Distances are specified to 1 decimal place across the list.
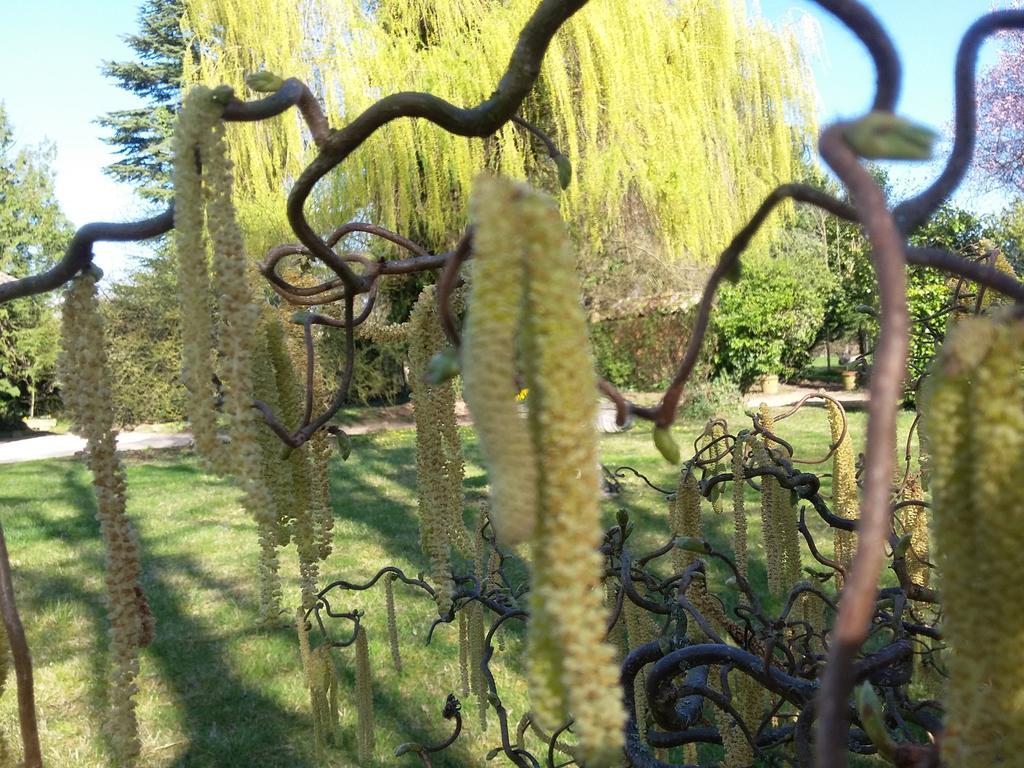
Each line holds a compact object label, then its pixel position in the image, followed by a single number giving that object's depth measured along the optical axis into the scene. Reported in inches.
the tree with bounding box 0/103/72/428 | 423.5
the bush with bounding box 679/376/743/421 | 368.5
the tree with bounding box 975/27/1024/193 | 337.4
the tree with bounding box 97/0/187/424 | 357.1
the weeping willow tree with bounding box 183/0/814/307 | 249.8
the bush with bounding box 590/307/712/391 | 396.8
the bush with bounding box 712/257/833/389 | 387.5
